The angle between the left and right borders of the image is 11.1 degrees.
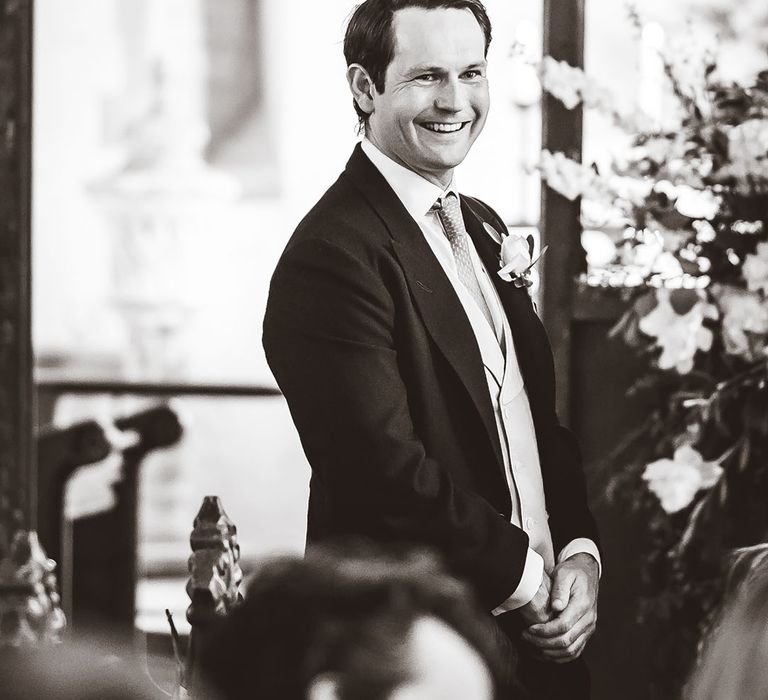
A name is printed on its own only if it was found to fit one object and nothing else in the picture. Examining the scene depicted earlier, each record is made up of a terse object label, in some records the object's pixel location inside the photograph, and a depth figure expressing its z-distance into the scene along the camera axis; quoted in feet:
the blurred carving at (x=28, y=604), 16.66
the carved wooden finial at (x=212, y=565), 16.39
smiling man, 17.29
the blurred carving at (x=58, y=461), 22.70
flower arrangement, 19.38
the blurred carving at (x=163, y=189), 44.76
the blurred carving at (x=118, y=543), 23.74
